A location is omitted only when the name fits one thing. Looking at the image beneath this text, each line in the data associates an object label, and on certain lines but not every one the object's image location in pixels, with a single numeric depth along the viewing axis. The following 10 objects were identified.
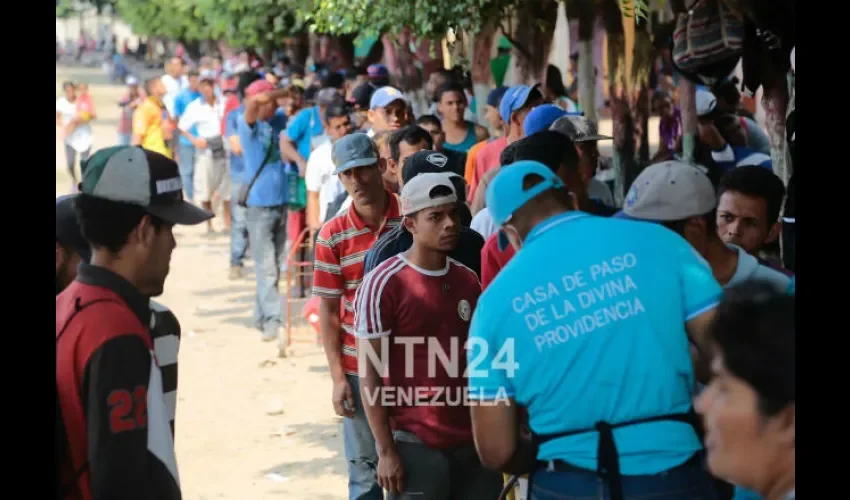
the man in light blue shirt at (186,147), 18.48
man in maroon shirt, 5.38
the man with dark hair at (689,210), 4.82
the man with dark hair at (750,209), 5.43
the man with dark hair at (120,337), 3.51
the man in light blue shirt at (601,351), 4.02
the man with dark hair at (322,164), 10.77
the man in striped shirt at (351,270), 6.13
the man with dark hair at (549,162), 5.47
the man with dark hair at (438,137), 9.54
